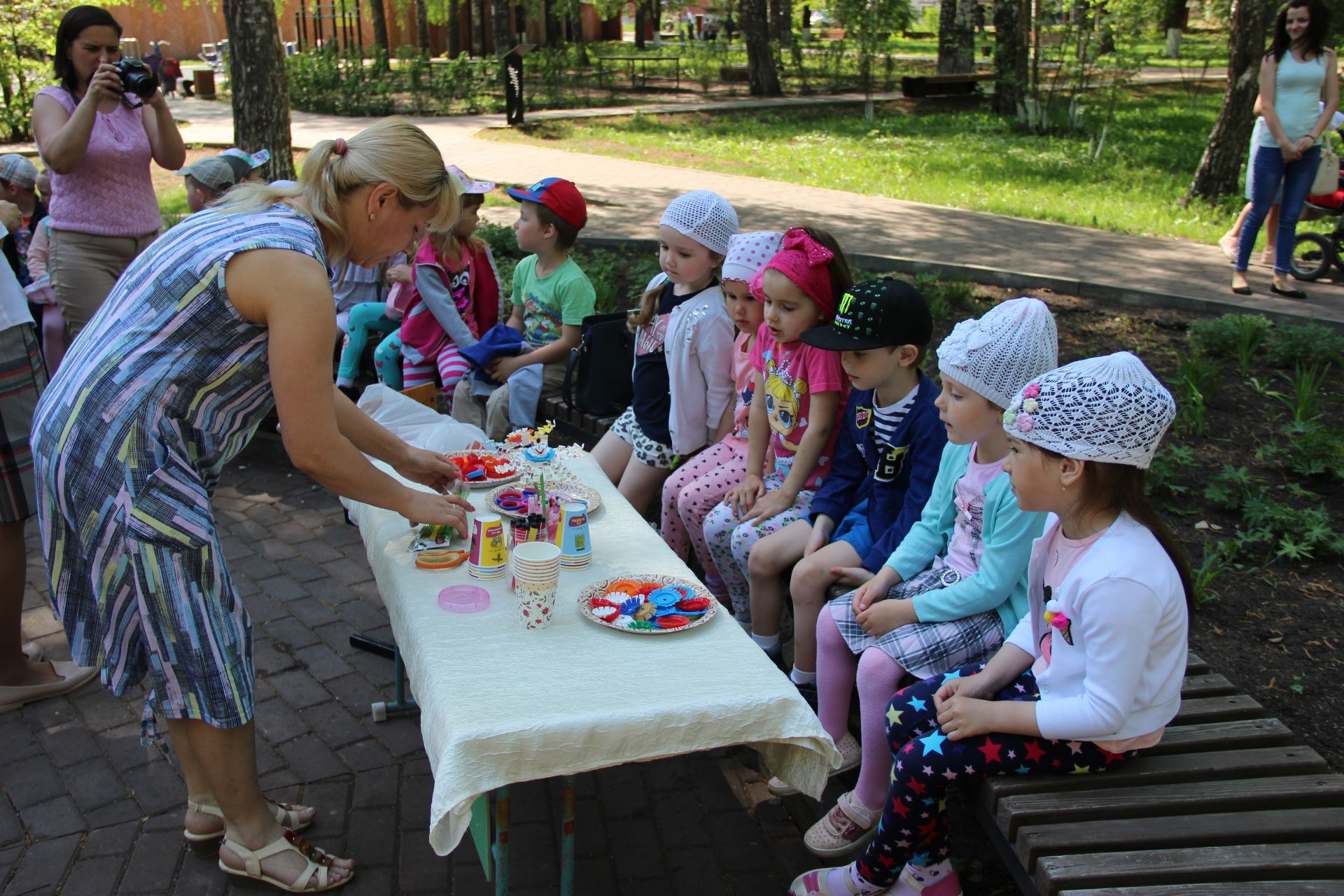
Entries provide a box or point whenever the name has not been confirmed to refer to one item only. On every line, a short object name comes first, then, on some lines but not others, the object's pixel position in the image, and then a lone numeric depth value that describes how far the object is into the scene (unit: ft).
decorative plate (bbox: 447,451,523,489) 10.49
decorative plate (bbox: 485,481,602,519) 10.04
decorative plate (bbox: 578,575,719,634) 7.77
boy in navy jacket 9.93
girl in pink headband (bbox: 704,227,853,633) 11.12
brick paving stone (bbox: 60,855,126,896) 8.81
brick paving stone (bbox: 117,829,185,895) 8.88
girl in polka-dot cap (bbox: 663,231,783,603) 11.87
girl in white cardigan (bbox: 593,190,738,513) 12.75
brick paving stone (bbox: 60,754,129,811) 9.98
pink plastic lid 8.06
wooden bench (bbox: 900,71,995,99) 68.54
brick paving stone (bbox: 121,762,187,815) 9.93
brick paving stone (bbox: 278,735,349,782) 10.37
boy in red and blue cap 15.56
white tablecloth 6.58
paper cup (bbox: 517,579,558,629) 7.79
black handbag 15.26
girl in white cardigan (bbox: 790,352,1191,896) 6.82
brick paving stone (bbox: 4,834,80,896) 8.82
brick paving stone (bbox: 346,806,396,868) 9.23
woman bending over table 7.38
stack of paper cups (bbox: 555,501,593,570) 8.87
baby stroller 23.95
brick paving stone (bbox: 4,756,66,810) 9.98
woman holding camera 15.76
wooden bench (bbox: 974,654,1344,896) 6.41
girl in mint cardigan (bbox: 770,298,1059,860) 8.67
